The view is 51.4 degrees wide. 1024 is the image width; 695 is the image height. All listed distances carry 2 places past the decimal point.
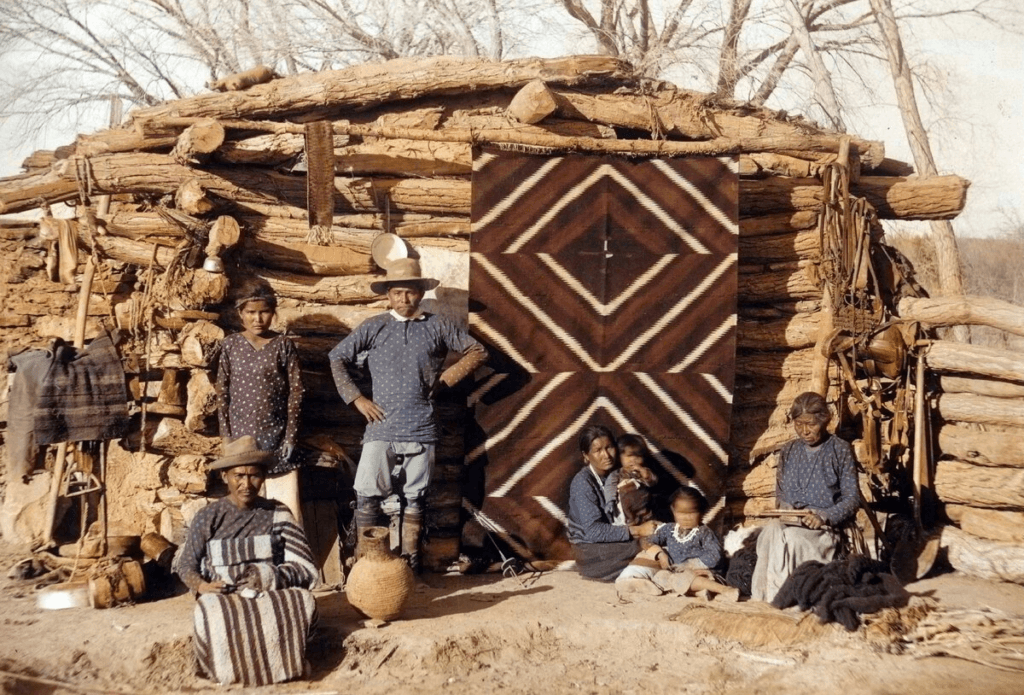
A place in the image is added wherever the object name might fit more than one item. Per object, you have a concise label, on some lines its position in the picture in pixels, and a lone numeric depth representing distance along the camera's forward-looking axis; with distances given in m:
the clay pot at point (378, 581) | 6.21
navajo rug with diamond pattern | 7.71
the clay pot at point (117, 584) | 6.52
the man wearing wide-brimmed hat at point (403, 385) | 7.12
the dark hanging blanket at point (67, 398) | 7.13
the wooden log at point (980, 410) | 7.88
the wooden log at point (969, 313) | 8.07
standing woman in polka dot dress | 7.02
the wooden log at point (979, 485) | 7.55
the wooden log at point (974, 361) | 7.91
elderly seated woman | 6.76
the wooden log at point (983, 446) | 7.69
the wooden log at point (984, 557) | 7.36
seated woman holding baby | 7.27
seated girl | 6.87
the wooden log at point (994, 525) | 7.46
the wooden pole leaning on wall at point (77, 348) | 7.52
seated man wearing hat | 5.69
